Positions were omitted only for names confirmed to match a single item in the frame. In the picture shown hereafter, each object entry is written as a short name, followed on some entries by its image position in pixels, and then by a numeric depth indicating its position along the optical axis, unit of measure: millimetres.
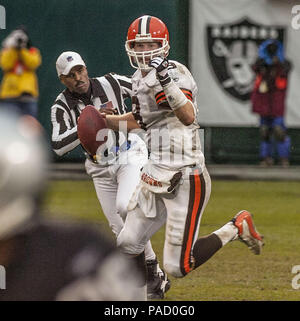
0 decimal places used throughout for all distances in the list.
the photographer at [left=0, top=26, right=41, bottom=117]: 26969
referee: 13117
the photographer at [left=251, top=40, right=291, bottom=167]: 27766
